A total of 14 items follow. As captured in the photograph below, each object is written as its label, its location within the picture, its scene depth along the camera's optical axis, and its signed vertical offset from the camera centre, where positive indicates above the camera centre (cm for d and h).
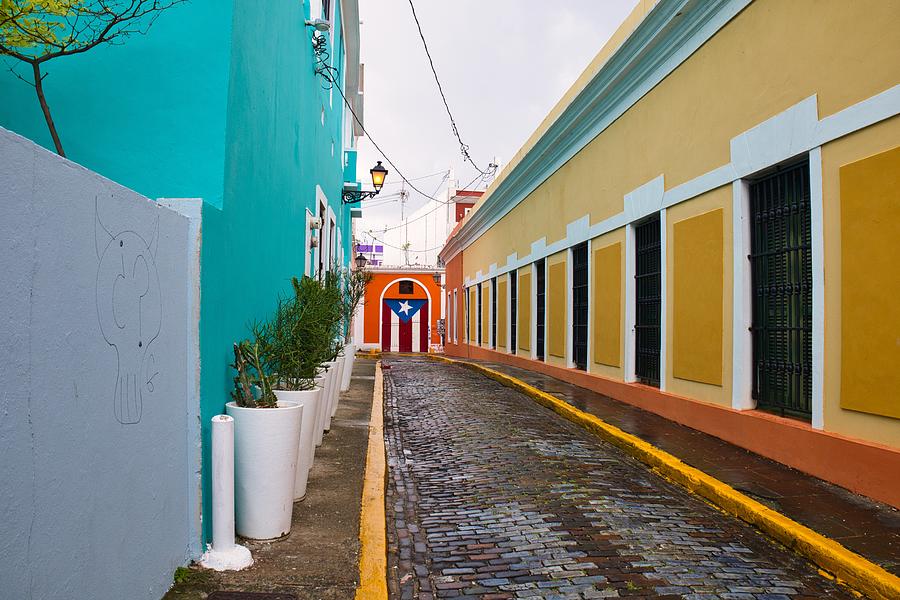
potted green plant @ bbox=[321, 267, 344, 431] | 518 -18
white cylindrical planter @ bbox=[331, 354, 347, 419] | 700 -76
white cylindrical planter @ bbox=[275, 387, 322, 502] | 435 -75
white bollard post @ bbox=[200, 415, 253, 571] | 339 -95
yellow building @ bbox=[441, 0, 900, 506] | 463 +91
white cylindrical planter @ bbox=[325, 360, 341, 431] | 614 -68
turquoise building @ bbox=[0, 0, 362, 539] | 366 +111
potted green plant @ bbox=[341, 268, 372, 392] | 1010 +21
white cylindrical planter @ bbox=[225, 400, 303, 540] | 363 -82
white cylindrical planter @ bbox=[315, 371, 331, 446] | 525 -70
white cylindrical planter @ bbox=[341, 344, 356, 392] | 995 -74
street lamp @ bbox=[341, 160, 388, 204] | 1455 +313
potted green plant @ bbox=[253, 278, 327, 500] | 438 -27
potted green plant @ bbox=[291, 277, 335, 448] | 462 -11
